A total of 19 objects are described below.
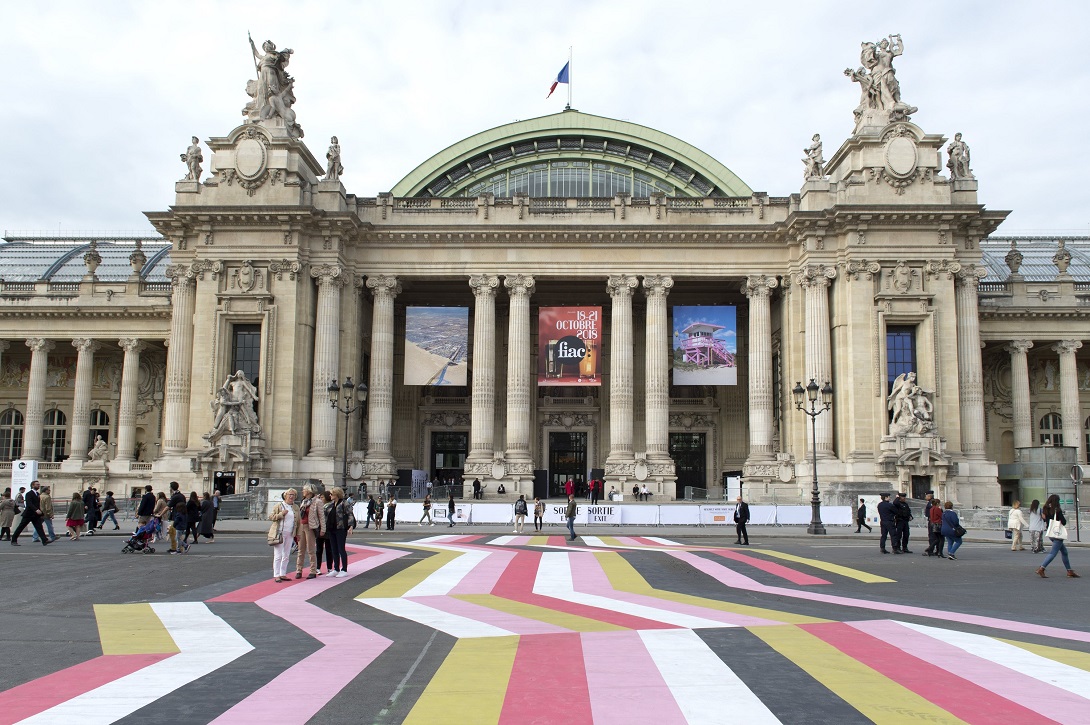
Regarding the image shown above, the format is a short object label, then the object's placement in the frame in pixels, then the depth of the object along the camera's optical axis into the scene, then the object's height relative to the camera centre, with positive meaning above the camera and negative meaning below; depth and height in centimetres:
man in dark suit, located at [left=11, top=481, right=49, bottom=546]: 2439 -164
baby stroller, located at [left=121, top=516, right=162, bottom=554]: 2281 -218
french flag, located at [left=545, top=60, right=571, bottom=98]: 5691 +2447
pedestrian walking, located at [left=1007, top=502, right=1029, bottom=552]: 2530 -179
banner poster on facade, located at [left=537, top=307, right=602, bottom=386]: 4500 +561
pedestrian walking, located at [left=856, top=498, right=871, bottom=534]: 3153 -194
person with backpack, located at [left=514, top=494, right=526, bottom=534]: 3119 -186
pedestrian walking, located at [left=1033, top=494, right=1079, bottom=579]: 1817 -139
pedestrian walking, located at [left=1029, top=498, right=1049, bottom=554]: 2417 -176
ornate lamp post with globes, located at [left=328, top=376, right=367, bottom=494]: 3456 +272
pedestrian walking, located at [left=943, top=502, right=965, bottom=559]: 2216 -166
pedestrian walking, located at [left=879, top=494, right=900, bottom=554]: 2417 -167
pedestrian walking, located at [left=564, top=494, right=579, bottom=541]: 2772 -174
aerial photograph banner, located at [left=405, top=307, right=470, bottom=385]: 4591 +583
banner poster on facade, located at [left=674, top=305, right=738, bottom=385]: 4547 +593
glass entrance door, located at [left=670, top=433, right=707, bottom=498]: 5359 +2
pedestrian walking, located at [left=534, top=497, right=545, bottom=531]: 3256 -196
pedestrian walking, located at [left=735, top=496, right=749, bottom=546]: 2577 -164
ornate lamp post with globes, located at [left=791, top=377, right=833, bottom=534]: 3138 +185
